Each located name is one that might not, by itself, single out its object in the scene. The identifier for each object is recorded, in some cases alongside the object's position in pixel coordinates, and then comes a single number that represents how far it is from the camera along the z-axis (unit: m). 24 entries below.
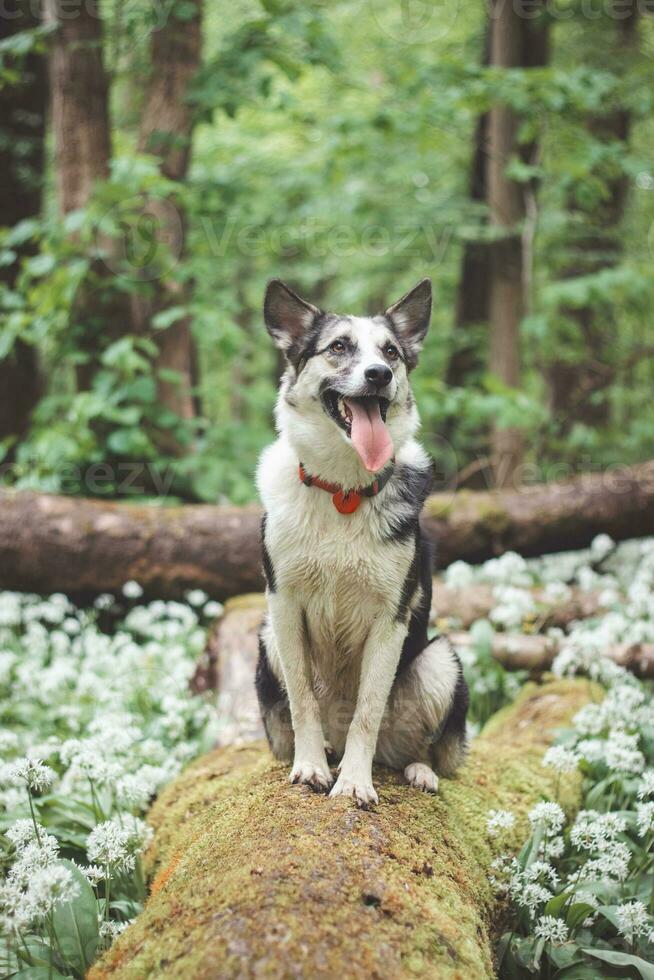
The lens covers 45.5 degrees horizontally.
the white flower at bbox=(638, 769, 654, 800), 3.08
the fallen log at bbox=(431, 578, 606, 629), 6.52
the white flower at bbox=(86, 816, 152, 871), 2.66
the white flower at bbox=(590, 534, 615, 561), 7.21
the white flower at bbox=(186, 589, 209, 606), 6.62
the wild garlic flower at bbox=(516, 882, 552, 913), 2.83
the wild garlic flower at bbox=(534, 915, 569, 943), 2.76
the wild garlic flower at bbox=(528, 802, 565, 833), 3.02
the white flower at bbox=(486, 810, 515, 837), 2.98
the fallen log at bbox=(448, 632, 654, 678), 5.90
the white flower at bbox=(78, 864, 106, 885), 2.67
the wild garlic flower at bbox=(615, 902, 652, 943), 2.68
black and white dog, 3.25
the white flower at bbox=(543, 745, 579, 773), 3.33
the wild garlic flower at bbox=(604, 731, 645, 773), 3.56
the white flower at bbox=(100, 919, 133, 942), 2.65
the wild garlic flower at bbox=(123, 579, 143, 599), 6.55
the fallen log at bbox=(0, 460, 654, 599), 6.98
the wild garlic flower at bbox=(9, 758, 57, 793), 2.67
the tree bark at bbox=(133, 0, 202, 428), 8.72
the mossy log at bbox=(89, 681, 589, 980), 2.08
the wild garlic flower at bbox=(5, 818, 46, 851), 2.60
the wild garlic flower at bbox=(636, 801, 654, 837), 2.94
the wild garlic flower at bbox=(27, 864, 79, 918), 2.16
